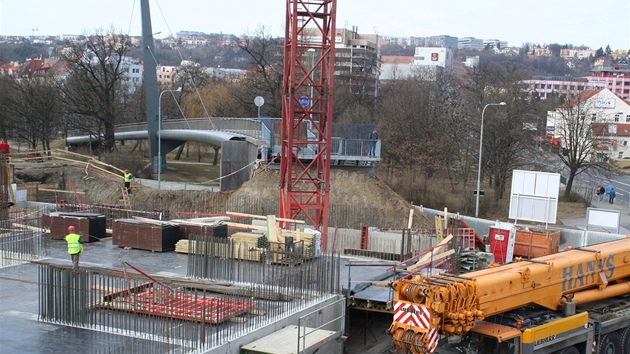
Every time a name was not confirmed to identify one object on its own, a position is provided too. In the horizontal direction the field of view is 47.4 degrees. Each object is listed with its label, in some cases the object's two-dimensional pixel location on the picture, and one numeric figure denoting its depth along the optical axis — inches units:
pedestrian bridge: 1636.3
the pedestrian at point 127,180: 1521.9
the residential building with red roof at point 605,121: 2114.9
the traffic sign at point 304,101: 1187.6
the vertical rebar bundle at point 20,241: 883.4
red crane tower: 1147.9
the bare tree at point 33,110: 2456.9
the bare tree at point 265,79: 2488.9
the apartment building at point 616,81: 5989.2
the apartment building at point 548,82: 6092.0
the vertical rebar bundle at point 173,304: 578.2
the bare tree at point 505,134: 1879.9
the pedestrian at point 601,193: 2042.3
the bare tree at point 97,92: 2390.5
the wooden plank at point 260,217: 1004.2
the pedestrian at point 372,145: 1664.6
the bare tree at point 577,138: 1968.5
